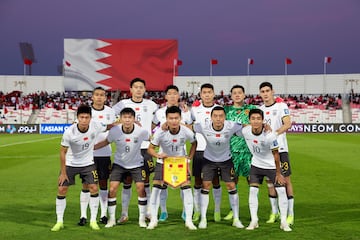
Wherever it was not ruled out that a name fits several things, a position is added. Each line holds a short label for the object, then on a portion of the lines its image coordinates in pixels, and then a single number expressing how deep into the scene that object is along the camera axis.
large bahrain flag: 44.84
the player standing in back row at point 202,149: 7.42
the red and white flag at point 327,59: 55.62
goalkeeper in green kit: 7.57
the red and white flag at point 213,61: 56.84
